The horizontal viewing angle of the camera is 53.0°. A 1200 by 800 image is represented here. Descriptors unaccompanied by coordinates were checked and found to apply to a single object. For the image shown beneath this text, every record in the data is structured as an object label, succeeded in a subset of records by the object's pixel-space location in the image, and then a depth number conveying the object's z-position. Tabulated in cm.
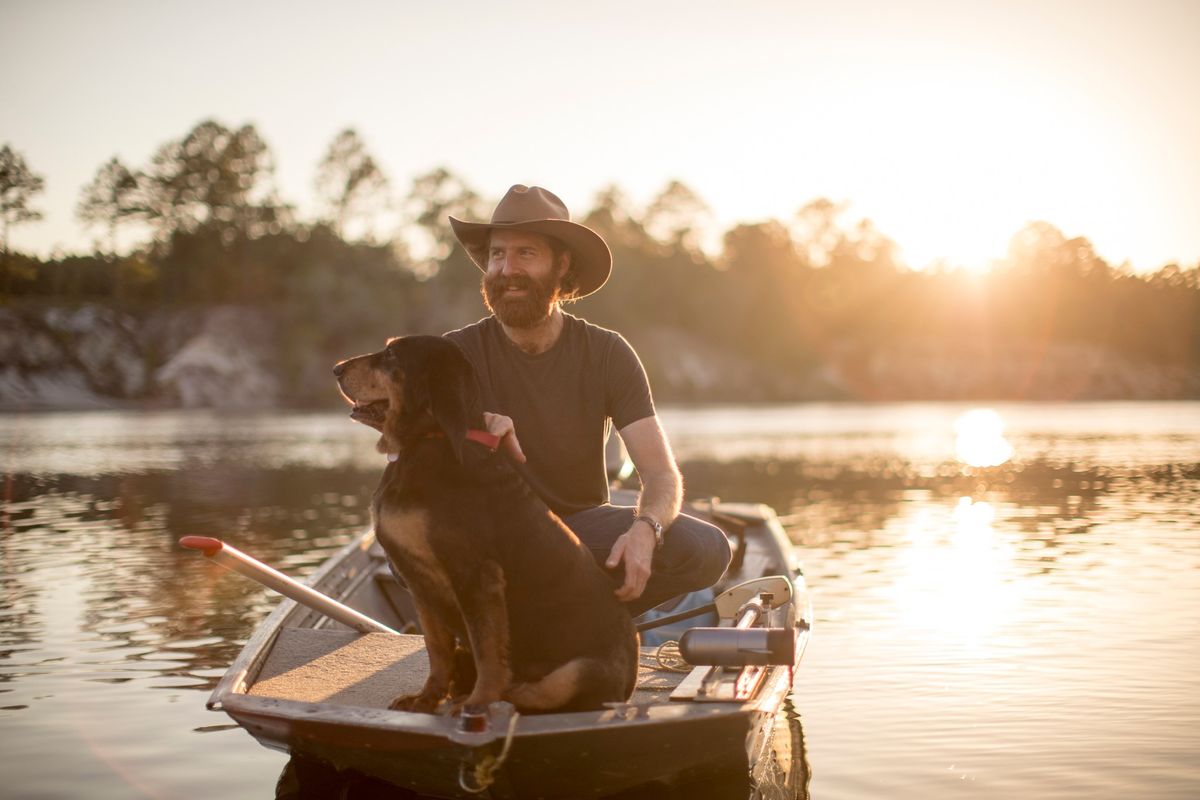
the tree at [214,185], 9006
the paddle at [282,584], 597
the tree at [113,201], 8900
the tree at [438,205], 9362
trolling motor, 518
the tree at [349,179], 9044
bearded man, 584
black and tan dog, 467
